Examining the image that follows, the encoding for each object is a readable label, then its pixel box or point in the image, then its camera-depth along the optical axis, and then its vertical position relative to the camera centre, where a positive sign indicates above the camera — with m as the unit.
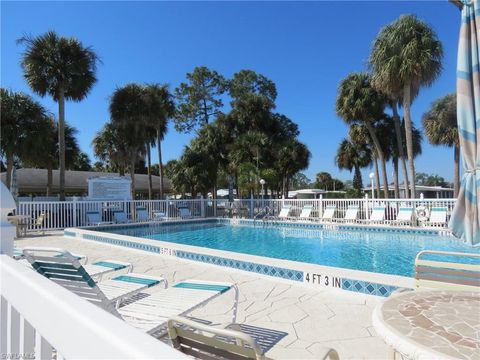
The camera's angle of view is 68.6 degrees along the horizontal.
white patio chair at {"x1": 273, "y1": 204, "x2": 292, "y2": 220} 17.02 -1.08
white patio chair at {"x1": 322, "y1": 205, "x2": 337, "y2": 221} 15.49 -1.08
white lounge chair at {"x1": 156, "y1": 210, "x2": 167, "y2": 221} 17.30 -1.08
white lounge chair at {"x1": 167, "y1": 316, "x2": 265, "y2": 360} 1.56 -0.74
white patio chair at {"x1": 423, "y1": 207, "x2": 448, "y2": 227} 12.48 -1.13
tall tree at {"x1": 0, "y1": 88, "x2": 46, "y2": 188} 17.53 +3.70
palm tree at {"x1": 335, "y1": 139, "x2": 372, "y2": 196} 29.00 +2.54
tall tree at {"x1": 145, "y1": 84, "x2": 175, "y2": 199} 22.96 +5.70
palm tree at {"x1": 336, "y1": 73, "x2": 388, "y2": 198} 20.92 +5.18
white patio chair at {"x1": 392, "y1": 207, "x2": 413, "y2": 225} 13.37 -1.13
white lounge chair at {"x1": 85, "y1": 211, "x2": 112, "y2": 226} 14.83 -0.96
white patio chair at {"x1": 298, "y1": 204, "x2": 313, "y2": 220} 16.25 -1.07
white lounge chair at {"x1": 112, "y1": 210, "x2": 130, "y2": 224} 15.68 -1.00
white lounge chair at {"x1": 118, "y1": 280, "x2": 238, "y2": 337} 2.86 -1.02
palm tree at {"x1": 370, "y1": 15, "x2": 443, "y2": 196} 15.61 +5.75
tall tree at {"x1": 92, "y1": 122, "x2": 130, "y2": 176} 26.48 +3.87
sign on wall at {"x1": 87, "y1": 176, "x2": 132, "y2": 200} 16.86 +0.34
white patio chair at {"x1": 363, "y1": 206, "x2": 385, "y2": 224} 14.09 -1.12
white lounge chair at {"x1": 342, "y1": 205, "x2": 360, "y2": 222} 14.83 -1.11
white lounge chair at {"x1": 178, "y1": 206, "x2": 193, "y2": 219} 18.50 -1.03
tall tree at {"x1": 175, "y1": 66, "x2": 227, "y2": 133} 31.09 +8.40
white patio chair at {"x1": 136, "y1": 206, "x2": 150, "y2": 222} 16.61 -0.99
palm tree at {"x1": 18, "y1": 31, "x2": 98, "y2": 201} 17.45 +6.55
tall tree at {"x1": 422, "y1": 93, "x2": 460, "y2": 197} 23.20 +4.24
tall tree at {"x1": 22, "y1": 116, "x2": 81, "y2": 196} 18.14 +2.67
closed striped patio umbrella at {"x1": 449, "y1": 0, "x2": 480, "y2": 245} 2.46 +0.44
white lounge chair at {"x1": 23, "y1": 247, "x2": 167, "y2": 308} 2.98 -0.73
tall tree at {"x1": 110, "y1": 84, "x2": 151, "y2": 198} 22.59 +5.31
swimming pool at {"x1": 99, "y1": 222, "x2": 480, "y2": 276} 8.60 -1.76
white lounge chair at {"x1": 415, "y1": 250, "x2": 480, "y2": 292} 2.90 -0.78
